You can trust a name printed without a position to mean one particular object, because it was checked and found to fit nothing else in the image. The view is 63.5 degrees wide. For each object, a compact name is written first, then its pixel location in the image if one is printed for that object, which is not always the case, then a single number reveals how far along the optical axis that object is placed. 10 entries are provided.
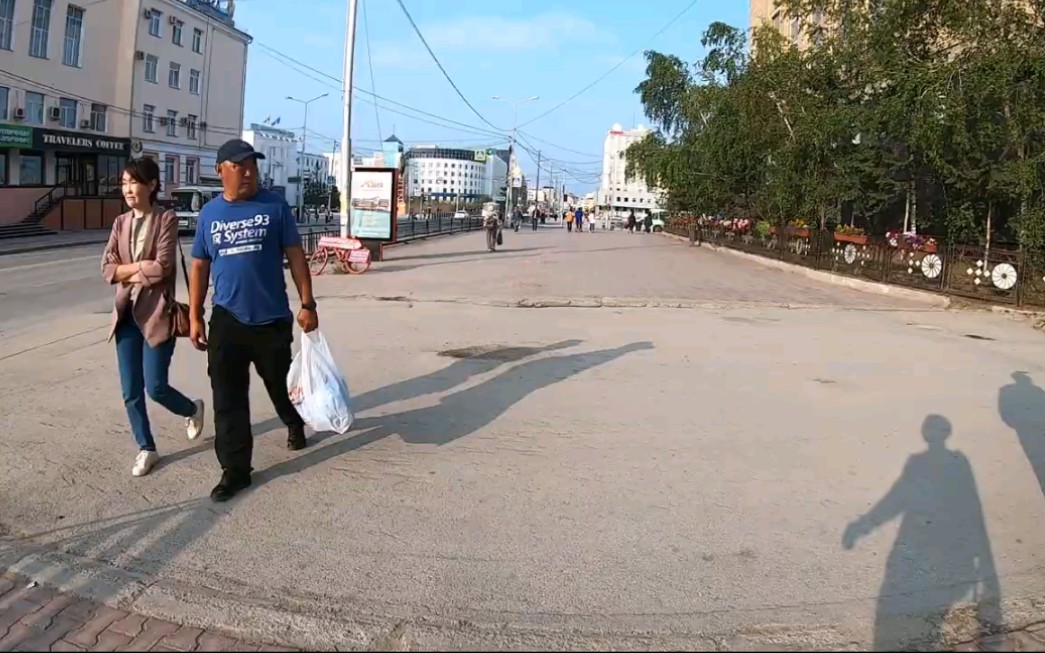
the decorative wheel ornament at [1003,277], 15.20
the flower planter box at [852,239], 19.45
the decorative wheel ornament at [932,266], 16.44
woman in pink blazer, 4.82
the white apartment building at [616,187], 118.94
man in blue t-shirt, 4.59
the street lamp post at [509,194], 68.44
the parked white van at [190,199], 38.55
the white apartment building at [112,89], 36.25
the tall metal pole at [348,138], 21.39
